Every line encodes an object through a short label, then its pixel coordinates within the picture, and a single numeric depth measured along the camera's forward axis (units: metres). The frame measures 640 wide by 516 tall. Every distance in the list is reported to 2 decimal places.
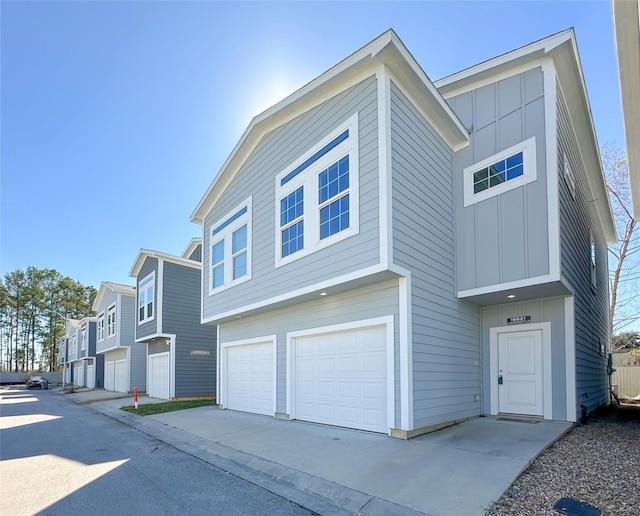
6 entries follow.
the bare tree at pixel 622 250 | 20.14
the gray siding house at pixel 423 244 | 7.46
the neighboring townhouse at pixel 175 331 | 17.78
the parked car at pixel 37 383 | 36.31
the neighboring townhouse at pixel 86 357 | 30.17
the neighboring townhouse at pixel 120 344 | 23.23
